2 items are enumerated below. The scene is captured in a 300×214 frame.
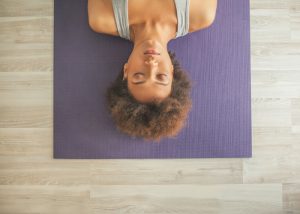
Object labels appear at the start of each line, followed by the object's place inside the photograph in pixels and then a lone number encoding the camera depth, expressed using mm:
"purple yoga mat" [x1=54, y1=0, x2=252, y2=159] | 1398
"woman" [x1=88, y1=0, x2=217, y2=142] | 1132
